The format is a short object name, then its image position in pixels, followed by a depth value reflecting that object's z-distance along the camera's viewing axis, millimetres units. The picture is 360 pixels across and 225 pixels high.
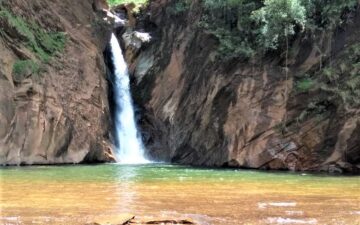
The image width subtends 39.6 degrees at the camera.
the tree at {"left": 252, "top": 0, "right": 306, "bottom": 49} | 28125
